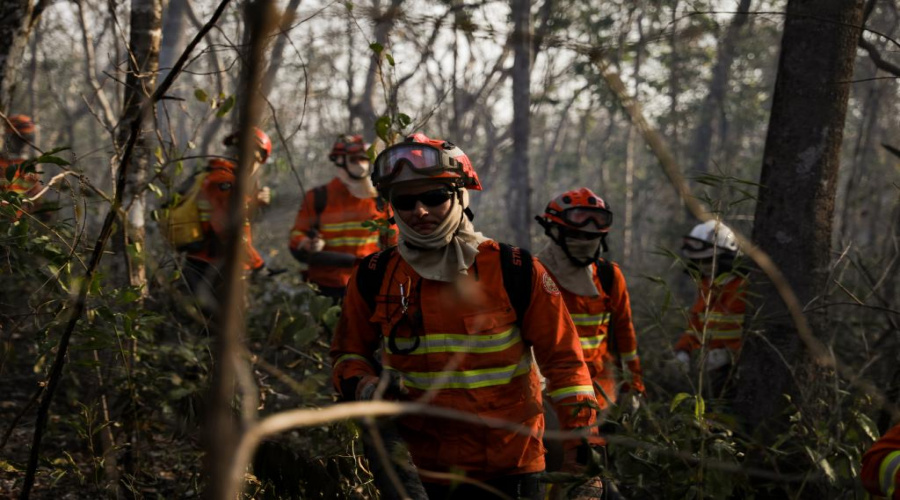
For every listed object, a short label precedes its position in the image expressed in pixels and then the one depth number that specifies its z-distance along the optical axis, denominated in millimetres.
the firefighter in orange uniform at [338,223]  6938
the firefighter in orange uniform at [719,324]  5723
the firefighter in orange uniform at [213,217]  5605
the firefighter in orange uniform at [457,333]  2766
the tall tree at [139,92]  3891
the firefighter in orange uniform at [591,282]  4379
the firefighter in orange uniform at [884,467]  2293
